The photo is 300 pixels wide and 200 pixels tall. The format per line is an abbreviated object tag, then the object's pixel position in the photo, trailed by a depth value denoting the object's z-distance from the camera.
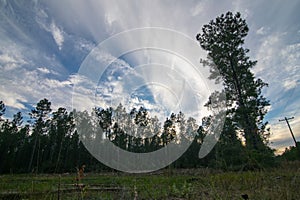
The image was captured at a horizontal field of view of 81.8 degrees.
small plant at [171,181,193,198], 3.77
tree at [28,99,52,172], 38.19
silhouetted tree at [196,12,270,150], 13.88
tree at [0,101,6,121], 38.31
